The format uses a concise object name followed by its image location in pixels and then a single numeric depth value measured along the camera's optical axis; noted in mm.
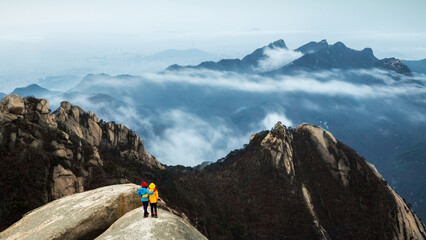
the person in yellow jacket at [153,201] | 26359
